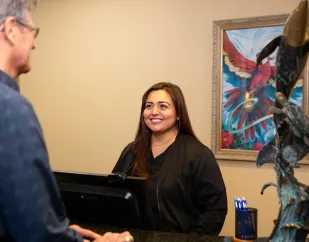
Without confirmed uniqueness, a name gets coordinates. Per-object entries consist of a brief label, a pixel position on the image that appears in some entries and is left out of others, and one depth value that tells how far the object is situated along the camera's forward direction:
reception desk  1.27
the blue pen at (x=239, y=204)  1.41
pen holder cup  1.32
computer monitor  1.26
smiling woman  1.79
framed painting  2.56
